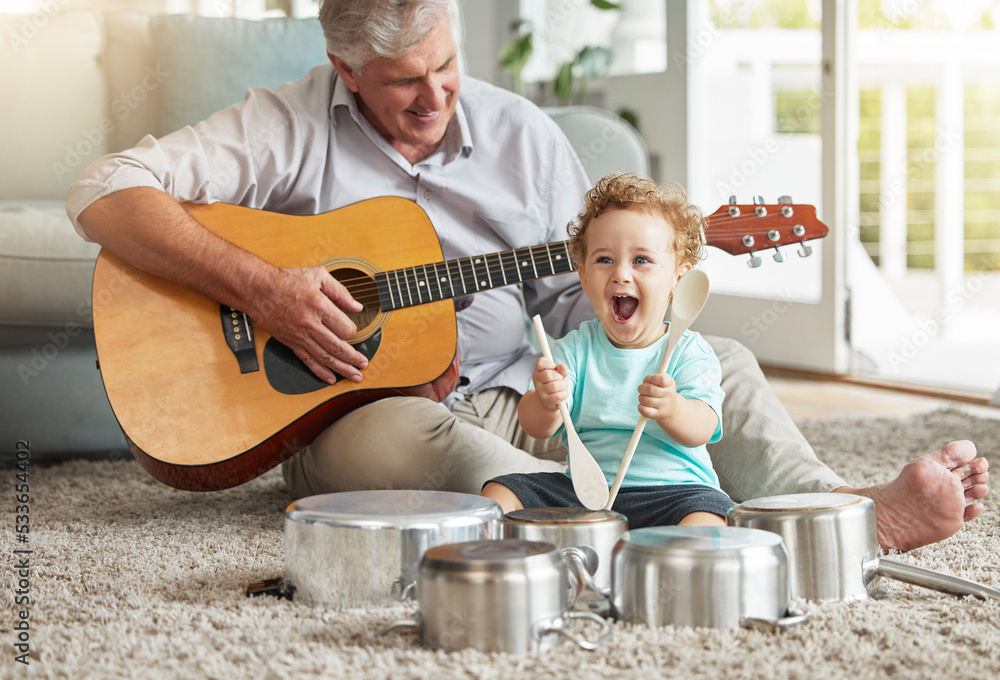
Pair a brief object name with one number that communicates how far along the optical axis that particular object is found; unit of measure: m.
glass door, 2.68
